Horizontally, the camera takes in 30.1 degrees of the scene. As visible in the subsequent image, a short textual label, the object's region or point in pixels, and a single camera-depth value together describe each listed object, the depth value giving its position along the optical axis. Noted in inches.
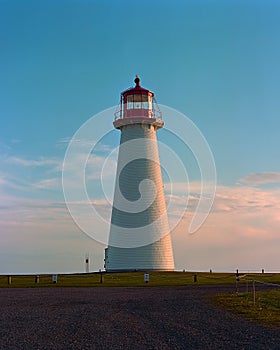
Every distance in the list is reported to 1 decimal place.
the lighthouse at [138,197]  1770.4
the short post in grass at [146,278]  1441.9
